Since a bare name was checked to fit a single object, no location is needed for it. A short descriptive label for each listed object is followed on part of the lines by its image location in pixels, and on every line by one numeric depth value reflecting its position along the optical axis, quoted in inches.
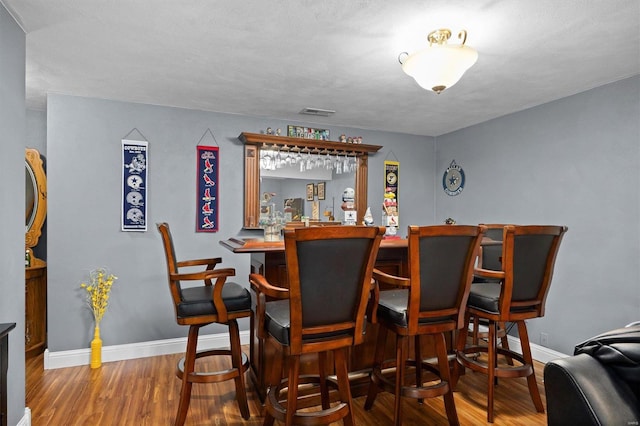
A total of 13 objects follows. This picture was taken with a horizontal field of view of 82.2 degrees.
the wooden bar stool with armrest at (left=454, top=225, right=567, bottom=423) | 87.5
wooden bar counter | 93.4
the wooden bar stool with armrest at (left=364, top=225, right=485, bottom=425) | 74.5
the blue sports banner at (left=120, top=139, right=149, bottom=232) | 135.9
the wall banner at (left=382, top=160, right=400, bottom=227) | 179.9
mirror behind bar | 151.4
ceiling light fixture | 77.0
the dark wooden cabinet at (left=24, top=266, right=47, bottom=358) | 132.6
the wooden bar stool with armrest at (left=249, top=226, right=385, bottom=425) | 63.0
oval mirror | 141.0
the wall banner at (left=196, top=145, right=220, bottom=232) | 146.3
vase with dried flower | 126.9
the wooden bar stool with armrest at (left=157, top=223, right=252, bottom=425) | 84.4
